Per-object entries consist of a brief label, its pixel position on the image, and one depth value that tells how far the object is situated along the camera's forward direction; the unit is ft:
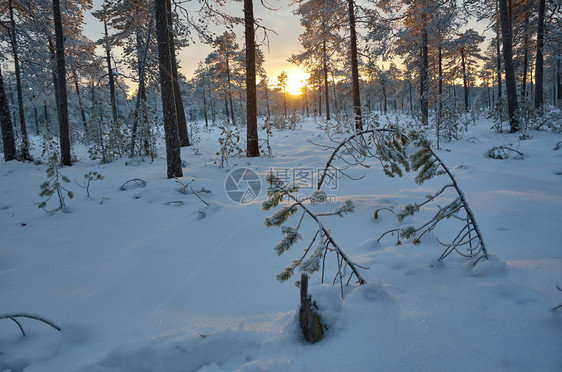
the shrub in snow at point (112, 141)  26.27
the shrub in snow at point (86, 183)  14.03
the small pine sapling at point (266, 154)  24.82
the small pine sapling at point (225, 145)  20.62
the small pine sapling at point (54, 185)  11.18
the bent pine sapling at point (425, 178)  5.15
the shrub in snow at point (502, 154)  18.06
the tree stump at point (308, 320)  4.02
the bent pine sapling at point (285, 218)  4.04
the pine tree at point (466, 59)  83.92
